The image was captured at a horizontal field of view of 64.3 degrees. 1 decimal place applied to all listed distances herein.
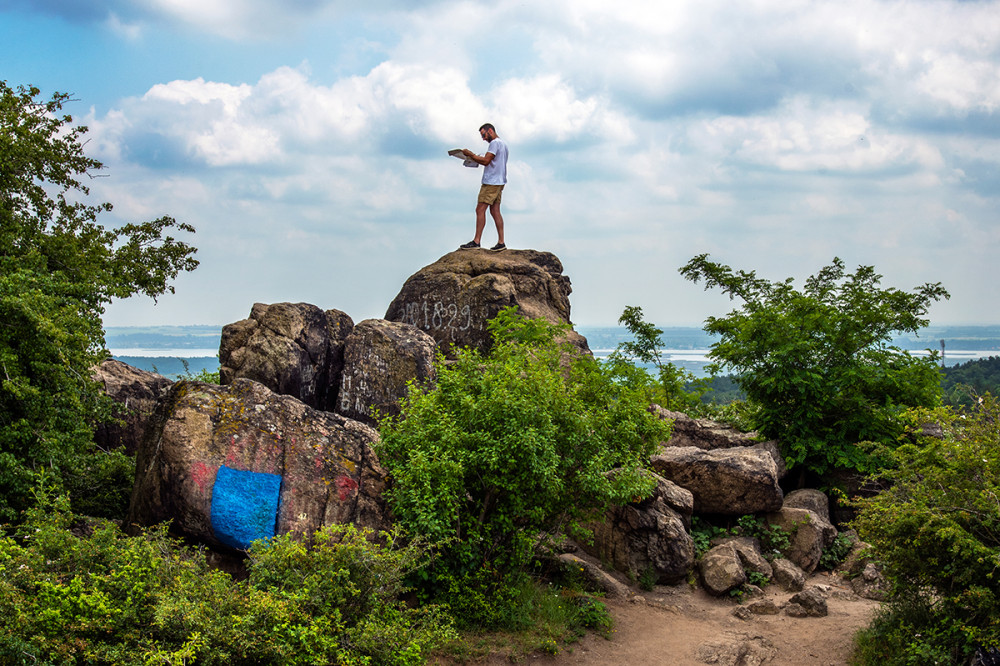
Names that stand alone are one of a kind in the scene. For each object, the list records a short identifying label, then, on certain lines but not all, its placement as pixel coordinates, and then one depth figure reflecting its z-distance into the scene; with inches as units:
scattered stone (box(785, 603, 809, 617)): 443.5
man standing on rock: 677.9
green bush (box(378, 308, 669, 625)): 367.9
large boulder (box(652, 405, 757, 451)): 618.8
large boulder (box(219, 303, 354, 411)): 512.7
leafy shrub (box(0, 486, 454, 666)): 245.4
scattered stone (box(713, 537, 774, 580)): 496.1
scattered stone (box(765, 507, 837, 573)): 515.5
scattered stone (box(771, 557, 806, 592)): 483.8
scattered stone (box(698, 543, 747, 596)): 475.8
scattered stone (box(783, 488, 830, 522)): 565.6
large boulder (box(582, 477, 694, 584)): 481.4
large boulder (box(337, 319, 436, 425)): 522.0
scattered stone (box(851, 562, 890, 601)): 470.6
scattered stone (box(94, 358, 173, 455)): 495.2
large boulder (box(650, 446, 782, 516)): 530.0
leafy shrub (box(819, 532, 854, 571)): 525.3
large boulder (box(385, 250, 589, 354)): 666.2
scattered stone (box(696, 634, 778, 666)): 385.4
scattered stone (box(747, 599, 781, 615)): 451.8
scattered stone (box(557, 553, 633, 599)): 455.5
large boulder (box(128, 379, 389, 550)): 363.3
